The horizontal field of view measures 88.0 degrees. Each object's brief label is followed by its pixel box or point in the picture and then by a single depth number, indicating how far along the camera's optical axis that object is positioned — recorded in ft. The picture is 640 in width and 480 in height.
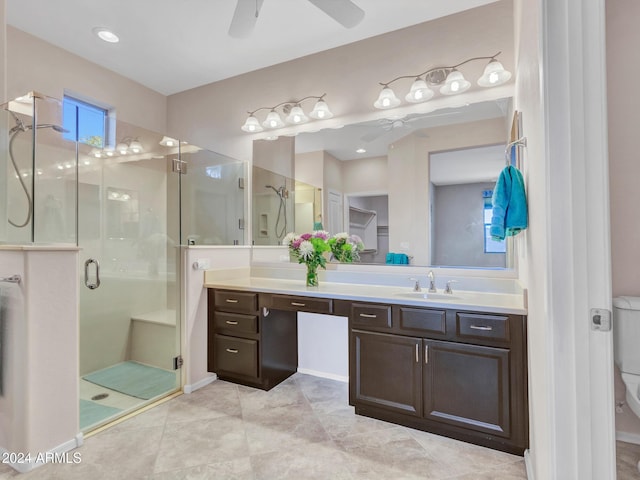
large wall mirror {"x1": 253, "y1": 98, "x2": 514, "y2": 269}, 7.72
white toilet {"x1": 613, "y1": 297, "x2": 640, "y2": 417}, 5.12
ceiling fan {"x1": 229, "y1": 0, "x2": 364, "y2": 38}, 6.06
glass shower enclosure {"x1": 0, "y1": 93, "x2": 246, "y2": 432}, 8.53
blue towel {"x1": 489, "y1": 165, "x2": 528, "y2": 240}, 5.24
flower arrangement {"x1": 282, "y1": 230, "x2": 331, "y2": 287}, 8.68
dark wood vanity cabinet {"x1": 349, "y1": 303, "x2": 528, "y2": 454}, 5.81
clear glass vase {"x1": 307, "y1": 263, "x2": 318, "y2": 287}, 8.86
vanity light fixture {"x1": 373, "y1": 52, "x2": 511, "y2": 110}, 7.43
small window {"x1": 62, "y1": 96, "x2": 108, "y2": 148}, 8.91
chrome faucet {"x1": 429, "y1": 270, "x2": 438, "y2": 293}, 7.78
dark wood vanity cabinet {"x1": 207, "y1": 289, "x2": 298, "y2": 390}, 8.54
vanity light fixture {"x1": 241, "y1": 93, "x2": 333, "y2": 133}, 9.62
